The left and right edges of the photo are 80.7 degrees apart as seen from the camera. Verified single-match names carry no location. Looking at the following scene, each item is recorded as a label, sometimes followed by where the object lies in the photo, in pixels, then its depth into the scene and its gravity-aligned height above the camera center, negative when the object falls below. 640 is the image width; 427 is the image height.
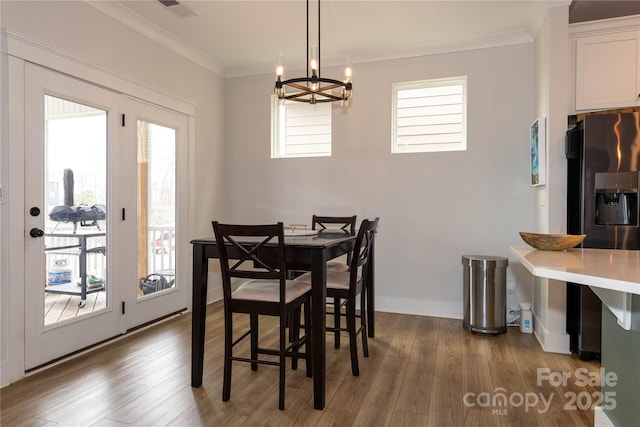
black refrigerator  2.63 +0.13
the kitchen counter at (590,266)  1.11 -0.21
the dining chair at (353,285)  2.45 -0.54
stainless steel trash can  3.32 -0.79
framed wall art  3.01 +0.48
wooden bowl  1.77 -0.16
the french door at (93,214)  2.54 -0.06
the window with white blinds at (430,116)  3.88 +0.97
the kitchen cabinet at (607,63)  2.95 +1.15
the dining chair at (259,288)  2.07 -0.49
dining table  2.10 -0.42
